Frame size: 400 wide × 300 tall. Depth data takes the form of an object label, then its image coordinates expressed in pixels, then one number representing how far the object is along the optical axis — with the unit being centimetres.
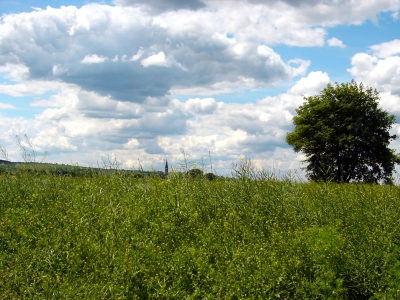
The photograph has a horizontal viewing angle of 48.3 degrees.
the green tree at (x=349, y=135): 3791
